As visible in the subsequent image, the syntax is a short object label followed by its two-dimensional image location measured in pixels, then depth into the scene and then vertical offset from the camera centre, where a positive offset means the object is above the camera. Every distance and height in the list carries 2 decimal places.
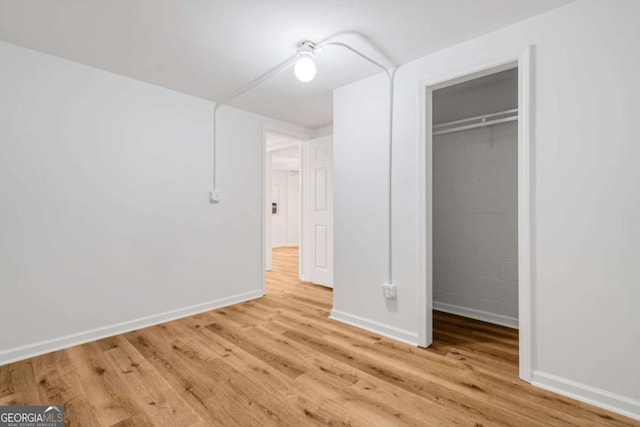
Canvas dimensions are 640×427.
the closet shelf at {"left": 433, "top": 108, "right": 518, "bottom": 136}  2.69 +0.94
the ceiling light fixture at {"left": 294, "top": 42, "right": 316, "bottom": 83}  2.06 +1.05
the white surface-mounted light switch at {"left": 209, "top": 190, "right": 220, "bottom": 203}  3.31 +0.21
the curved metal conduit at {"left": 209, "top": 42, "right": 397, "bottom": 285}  2.45 +0.83
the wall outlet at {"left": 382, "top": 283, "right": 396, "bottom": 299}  2.54 -0.66
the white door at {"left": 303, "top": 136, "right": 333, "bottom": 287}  4.27 +0.05
